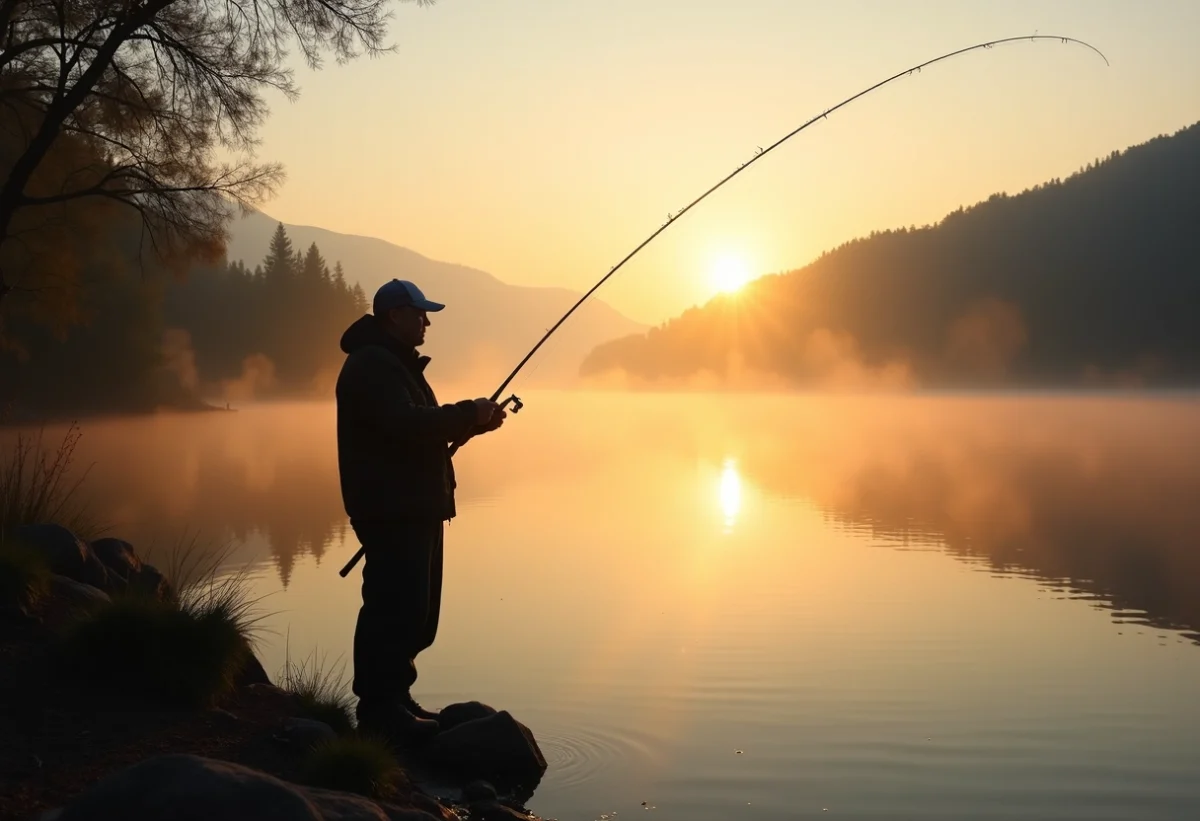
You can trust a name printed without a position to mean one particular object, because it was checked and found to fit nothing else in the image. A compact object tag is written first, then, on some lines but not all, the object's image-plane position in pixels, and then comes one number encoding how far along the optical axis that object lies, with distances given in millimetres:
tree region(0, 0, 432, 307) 11141
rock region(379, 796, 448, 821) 5262
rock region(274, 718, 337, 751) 6145
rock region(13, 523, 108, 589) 8219
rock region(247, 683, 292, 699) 7145
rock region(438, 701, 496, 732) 7301
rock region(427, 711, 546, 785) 6777
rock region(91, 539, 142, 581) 9031
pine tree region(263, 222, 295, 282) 90438
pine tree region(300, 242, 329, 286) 92562
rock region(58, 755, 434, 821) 3979
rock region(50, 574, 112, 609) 7340
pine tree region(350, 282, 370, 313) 97875
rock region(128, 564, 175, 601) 8312
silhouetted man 6445
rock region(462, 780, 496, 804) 6344
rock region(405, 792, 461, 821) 5768
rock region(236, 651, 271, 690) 7412
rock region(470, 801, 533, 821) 6047
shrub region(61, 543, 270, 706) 6336
